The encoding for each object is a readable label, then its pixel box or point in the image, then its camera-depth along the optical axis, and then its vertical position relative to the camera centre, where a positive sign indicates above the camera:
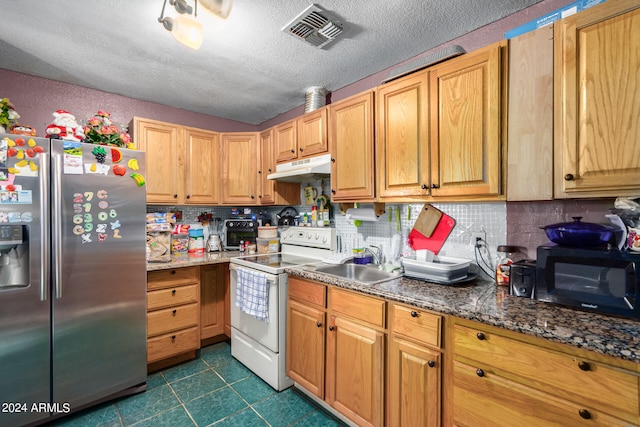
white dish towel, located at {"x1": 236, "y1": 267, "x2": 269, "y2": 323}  2.17 -0.64
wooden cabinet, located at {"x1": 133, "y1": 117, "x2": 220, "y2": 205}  2.68 +0.49
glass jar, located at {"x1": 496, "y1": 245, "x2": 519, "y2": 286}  1.60 -0.31
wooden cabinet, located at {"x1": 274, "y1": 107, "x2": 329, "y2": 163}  2.42 +0.67
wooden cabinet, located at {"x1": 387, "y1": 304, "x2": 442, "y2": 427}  1.34 -0.77
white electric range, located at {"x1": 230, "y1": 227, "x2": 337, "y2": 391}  2.13 -0.75
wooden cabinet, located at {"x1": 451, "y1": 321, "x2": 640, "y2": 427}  0.92 -0.63
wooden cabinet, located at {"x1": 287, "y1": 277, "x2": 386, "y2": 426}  1.58 -0.85
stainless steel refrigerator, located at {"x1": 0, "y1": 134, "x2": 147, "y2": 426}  1.71 -0.42
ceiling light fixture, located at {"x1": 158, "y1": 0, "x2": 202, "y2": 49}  1.40 +0.90
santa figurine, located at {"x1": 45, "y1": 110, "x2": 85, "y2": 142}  1.96 +0.58
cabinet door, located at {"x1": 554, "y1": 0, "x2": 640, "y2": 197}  1.12 +0.44
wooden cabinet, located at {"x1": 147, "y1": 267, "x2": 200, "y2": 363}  2.36 -0.86
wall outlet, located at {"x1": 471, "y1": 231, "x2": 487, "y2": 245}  1.80 -0.17
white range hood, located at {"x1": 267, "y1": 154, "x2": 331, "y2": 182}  2.36 +0.35
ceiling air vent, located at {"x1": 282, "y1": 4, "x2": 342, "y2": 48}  1.68 +1.14
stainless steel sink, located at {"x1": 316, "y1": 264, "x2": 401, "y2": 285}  1.97 -0.45
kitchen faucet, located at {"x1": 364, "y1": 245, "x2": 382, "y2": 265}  2.34 -0.36
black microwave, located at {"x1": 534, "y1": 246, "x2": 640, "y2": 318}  1.08 -0.29
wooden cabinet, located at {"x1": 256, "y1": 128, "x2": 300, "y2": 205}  3.01 +0.28
